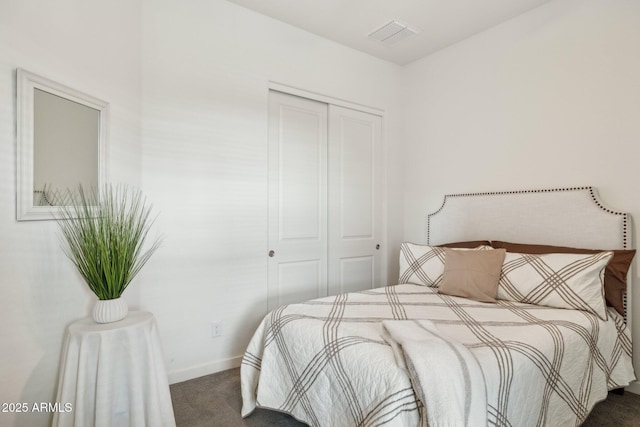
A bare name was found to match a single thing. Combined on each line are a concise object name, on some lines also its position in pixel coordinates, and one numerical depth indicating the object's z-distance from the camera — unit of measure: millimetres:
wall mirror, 1432
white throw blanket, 1101
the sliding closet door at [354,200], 3252
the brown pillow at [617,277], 2061
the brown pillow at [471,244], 2750
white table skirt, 1453
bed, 1221
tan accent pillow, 2258
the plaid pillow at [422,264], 2605
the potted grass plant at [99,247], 1595
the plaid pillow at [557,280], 1958
